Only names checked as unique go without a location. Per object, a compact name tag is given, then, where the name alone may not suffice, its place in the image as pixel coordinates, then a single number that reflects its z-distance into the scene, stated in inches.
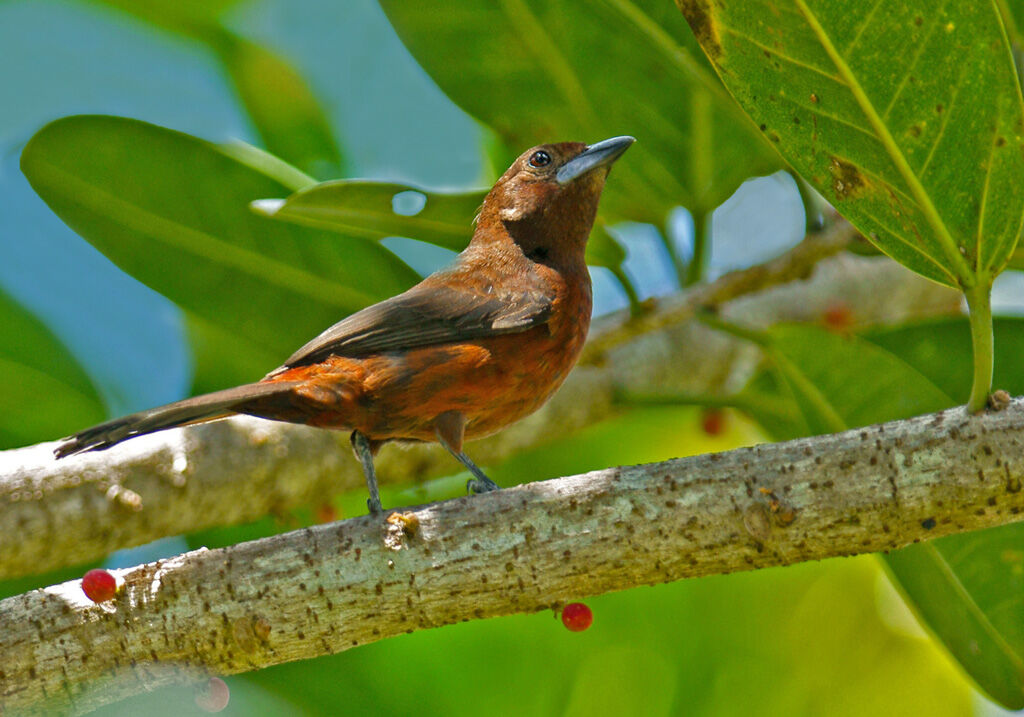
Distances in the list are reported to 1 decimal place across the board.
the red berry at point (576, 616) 171.2
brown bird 217.3
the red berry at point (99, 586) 156.9
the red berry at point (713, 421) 349.7
